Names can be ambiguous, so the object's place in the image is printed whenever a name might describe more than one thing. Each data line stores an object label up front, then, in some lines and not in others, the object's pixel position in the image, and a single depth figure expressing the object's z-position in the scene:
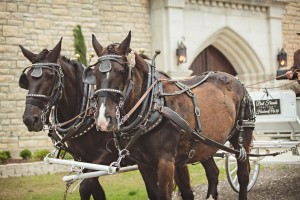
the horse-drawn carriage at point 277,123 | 6.27
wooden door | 15.12
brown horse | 3.66
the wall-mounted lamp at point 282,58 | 14.91
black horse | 4.34
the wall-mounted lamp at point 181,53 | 12.88
